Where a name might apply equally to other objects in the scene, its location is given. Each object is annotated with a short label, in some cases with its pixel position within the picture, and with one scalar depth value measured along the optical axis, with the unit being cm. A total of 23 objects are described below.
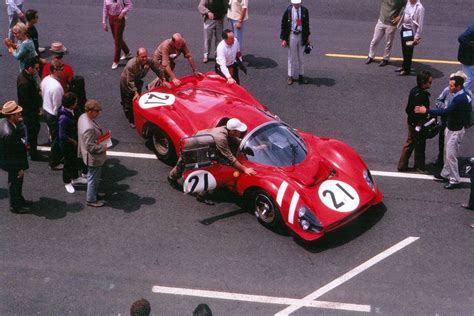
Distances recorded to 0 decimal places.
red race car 877
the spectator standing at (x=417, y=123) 1013
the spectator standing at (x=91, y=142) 905
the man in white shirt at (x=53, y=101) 1012
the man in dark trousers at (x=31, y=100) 1028
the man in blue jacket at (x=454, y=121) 990
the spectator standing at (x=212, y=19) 1408
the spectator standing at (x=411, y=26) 1365
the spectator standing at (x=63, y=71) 1056
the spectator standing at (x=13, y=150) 888
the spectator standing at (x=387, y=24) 1402
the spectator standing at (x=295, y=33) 1312
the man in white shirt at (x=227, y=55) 1229
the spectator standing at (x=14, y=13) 1430
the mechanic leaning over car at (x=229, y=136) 922
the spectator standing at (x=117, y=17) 1364
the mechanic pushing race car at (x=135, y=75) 1119
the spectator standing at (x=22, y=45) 1163
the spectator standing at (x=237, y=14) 1405
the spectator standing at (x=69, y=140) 941
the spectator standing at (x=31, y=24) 1290
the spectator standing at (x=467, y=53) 1209
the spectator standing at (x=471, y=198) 957
